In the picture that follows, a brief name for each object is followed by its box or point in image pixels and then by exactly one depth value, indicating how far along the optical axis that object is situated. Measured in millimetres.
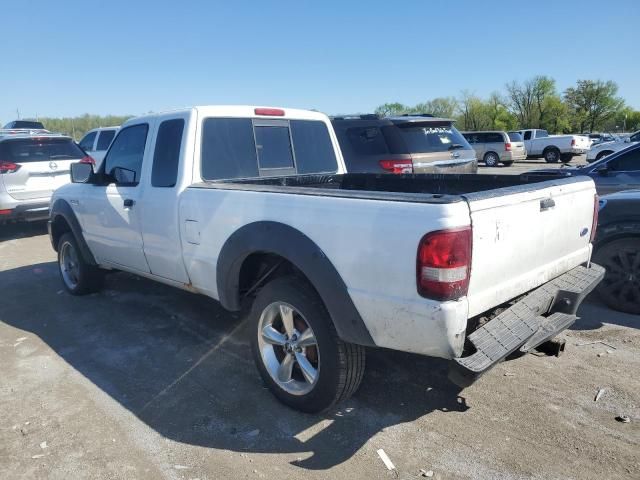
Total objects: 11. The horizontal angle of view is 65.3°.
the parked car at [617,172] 6758
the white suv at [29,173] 8867
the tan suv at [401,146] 7820
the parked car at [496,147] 24766
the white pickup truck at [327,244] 2402
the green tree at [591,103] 67062
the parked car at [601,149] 19859
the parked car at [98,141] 14263
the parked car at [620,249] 4512
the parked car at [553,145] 25891
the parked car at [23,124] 26766
